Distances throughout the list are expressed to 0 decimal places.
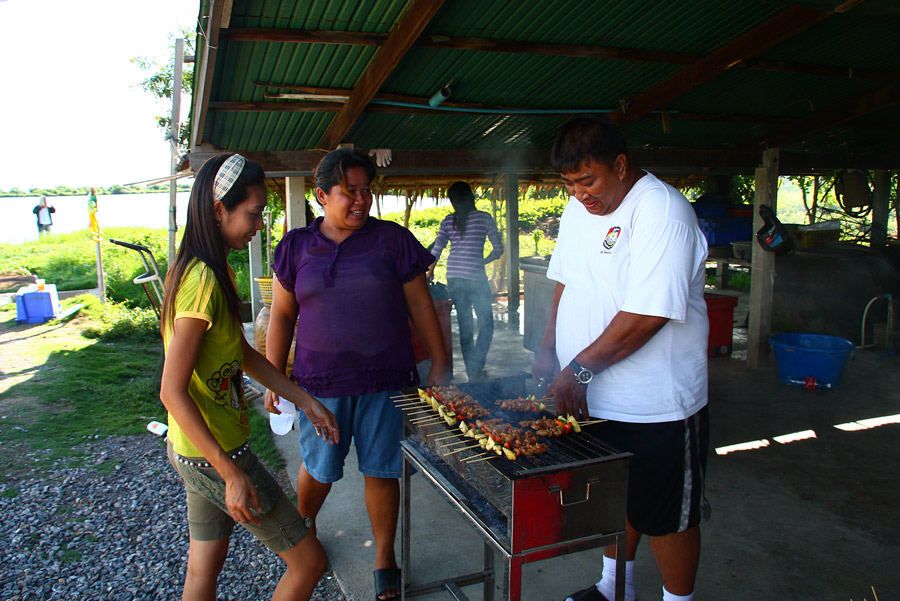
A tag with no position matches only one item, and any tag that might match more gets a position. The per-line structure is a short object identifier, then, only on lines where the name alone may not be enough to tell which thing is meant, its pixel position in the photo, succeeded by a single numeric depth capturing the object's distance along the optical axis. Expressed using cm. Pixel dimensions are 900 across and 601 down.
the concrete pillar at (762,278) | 751
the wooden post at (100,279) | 1270
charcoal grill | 182
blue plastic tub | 629
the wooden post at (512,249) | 1002
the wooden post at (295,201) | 710
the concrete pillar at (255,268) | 927
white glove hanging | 667
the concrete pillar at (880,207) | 962
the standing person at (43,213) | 2541
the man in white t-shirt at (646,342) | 220
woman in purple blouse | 283
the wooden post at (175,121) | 825
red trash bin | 728
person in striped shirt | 655
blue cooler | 1131
